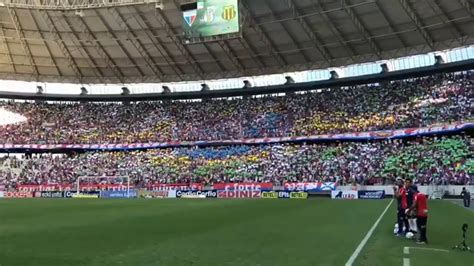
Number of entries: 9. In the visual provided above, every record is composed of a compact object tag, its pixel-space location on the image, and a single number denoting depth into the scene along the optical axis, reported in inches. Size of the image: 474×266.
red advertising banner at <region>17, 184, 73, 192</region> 2365.9
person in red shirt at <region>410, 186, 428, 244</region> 599.5
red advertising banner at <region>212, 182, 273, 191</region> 2096.5
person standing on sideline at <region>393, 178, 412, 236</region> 664.4
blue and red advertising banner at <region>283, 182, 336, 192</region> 2001.6
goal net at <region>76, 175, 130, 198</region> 2317.9
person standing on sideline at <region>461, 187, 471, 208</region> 1341.2
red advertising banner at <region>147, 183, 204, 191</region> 2217.2
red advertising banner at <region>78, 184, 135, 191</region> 2317.9
